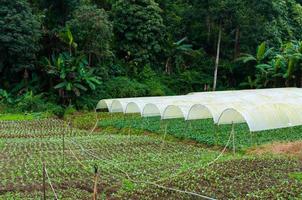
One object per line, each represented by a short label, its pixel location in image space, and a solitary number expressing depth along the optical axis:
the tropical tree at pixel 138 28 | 32.66
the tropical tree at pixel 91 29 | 28.34
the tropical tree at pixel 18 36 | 26.36
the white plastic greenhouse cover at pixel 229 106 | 17.50
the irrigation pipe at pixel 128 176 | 9.26
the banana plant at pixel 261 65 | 31.48
